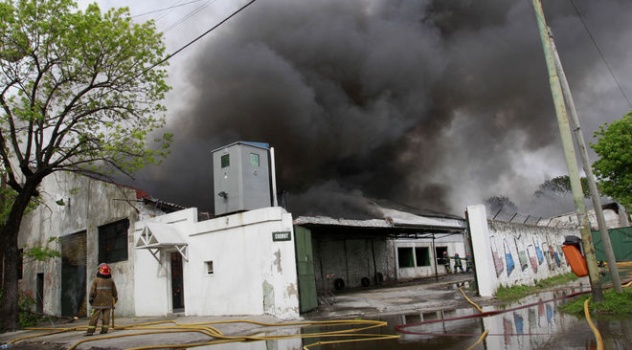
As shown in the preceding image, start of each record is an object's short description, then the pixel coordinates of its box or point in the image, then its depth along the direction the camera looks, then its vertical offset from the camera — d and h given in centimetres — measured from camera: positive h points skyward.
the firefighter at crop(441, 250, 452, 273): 3100 -15
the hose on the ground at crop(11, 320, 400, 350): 809 -110
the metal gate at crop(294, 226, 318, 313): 1246 +11
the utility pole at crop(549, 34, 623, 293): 850 +143
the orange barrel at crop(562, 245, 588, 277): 876 -21
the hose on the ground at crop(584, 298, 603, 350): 524 -110
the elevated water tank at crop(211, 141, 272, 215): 1373 +316
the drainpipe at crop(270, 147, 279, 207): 1526 +352
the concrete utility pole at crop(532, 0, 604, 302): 830 +176
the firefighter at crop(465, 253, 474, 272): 3132 -43
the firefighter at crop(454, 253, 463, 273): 3021 -22
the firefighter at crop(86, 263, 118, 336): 1098 -10
